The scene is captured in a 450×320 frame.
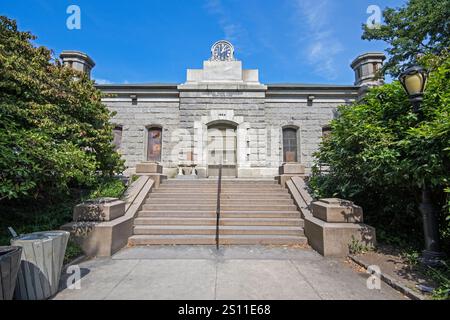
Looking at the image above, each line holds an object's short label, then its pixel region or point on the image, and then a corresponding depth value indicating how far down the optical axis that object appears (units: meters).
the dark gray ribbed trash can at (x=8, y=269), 2.33
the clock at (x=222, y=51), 13.25
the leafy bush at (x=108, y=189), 6.60
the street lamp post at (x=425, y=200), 3.82
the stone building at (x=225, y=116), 12.59
